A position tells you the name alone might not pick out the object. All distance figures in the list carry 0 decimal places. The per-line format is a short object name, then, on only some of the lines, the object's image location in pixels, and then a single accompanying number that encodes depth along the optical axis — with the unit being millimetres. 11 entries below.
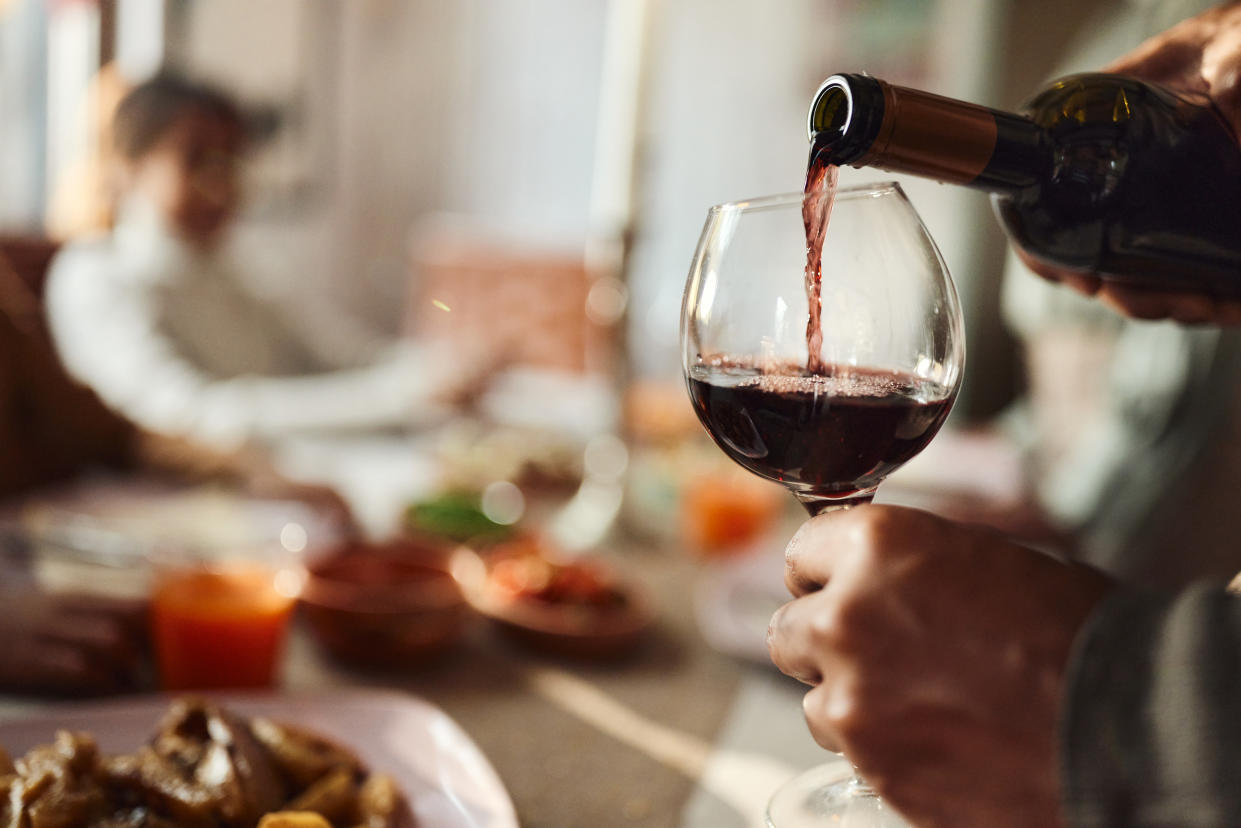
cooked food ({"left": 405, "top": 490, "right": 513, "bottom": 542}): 1313
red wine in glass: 513
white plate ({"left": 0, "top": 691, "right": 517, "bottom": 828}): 598
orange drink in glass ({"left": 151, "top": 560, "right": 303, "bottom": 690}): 794
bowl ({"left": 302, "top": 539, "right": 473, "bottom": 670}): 871
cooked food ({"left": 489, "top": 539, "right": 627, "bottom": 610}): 1023
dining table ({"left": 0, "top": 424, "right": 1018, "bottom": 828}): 699
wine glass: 503
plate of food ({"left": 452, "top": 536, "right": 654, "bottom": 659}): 955
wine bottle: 542
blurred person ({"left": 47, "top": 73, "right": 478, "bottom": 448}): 2230
